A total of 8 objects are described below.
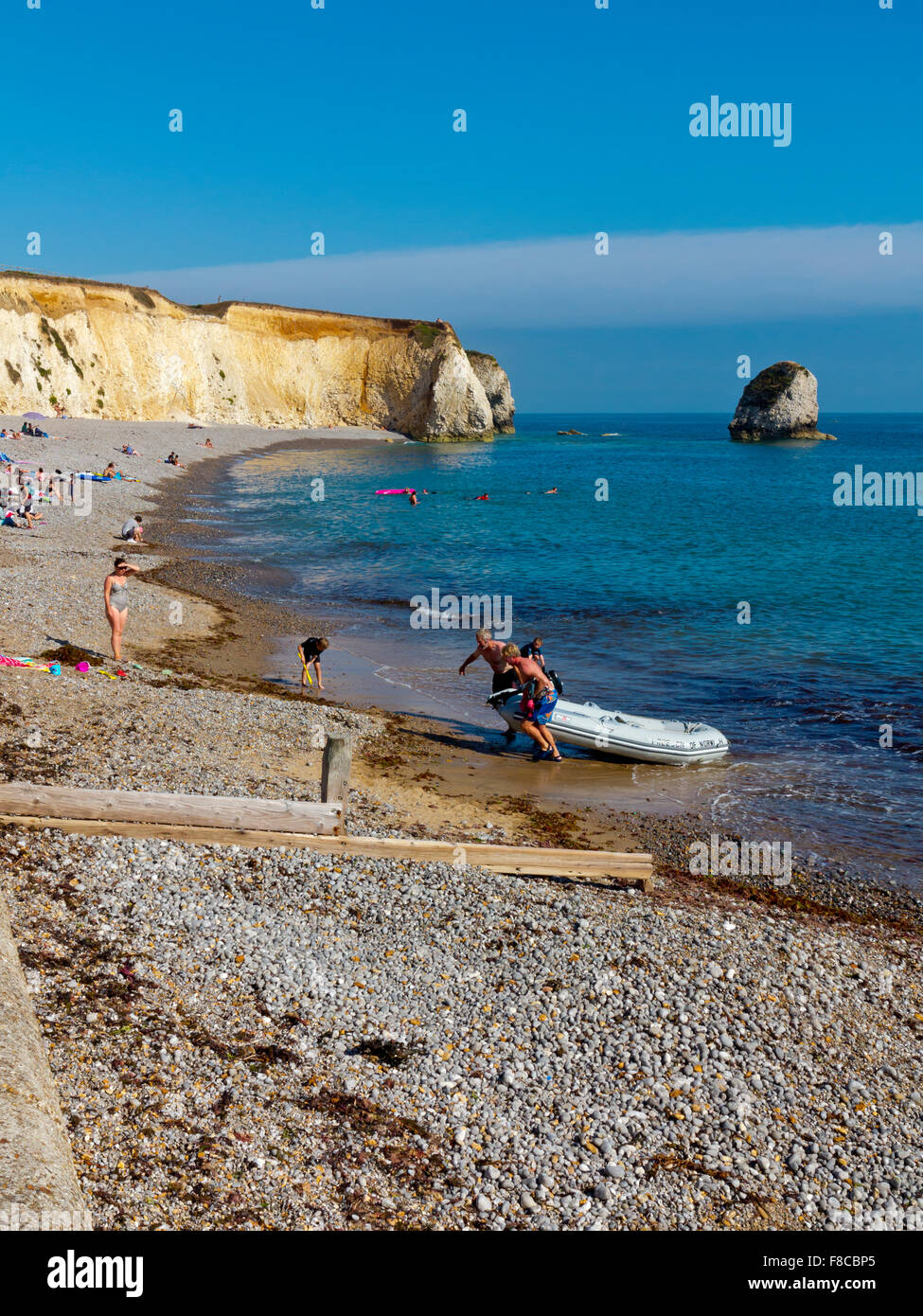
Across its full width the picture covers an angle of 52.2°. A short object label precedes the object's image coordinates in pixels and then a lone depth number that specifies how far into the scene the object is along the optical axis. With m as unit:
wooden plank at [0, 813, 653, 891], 8.83
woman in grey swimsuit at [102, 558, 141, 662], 15.73
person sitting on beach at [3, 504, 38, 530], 28.58
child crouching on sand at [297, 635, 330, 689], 16.52
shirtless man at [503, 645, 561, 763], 14.84
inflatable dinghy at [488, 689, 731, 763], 15.03
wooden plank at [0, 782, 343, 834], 8.75
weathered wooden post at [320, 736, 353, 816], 9.70
